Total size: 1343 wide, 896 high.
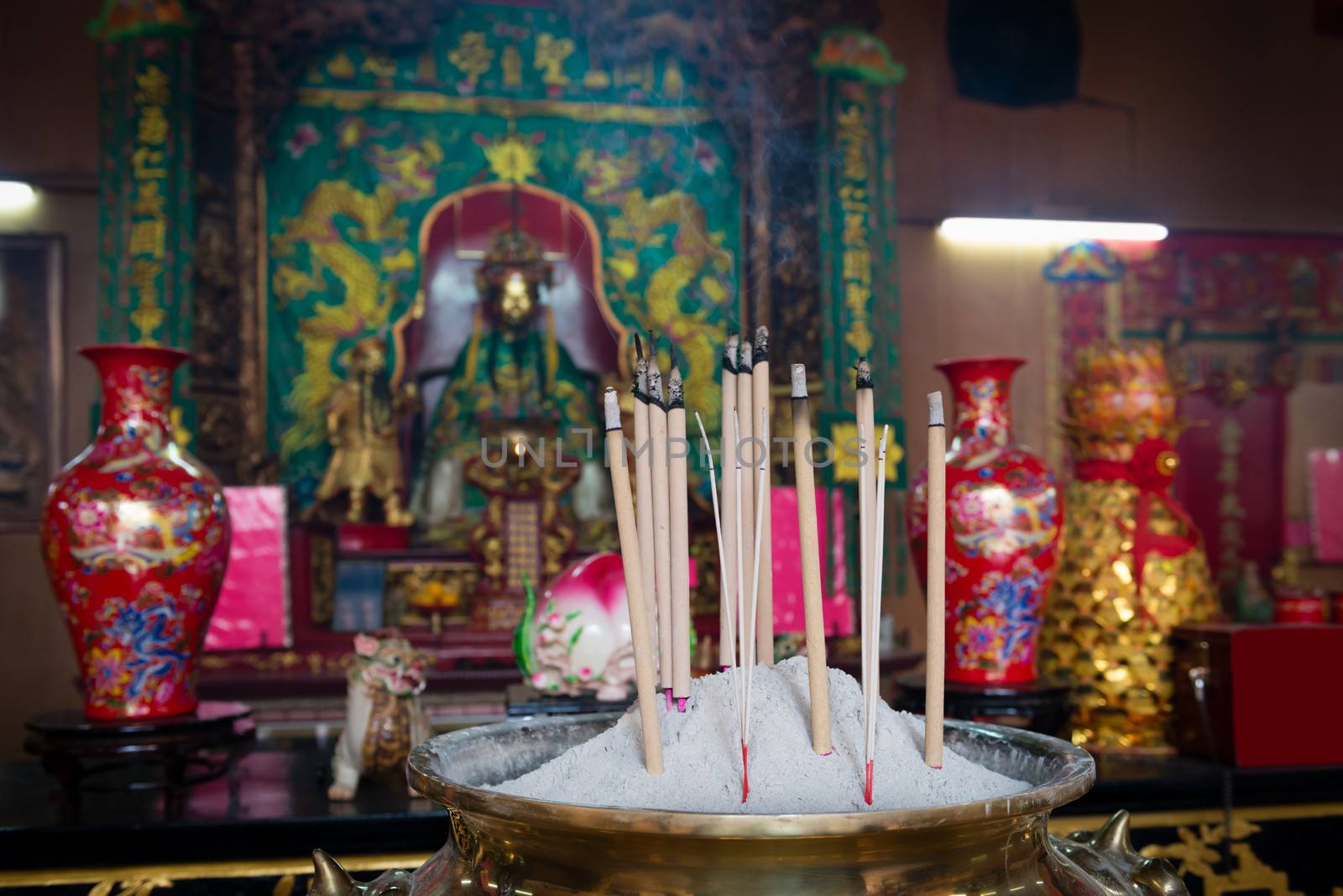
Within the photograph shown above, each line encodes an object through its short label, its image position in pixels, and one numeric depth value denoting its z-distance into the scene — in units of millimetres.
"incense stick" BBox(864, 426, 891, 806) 702
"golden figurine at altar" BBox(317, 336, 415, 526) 4980
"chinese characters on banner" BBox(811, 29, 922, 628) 4992
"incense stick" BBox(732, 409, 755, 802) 718
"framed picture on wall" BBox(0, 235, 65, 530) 4852
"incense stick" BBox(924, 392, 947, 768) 720
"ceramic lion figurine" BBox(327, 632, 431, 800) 1780
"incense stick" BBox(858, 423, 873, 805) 727
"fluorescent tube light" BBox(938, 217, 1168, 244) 5633
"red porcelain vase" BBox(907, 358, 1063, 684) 1883
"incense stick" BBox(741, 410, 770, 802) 734
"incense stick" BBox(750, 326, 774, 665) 782
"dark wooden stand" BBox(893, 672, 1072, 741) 1833
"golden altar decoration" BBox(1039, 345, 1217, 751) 1982
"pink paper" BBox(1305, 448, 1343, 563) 5754
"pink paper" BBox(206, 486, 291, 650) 4258
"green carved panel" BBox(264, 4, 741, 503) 5254
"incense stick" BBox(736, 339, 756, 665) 835
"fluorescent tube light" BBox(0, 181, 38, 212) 4969
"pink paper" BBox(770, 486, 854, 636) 3264
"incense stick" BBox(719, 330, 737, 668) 838
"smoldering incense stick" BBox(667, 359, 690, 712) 773
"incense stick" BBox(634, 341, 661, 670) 771
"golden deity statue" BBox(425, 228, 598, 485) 5125
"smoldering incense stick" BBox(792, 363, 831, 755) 686
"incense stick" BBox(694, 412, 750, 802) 727
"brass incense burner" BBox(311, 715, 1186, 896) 607
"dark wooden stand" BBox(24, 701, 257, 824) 1754
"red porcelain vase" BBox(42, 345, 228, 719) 1832
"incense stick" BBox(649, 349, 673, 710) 774
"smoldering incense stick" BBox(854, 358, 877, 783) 732
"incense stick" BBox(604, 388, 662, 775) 682
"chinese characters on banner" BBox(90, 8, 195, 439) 4566
